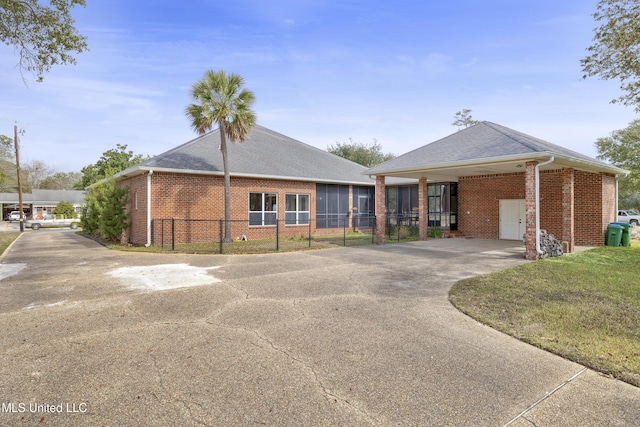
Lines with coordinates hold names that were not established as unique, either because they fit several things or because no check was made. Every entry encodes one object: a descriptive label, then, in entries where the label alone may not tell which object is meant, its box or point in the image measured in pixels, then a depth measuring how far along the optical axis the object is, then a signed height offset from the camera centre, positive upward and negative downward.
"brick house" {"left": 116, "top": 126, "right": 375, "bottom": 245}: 14.91 +1.18
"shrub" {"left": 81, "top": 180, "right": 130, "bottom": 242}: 15.37 +0.13
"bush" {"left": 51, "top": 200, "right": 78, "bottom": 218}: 41.09 +0.34
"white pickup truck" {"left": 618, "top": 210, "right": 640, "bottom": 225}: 31.20 -0.50
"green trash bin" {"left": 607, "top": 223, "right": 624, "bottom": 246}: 14.11 -0.91
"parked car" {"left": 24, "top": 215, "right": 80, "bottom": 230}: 32.53 -0.97
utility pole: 30.07 +5.71
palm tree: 14.37 +4.36
